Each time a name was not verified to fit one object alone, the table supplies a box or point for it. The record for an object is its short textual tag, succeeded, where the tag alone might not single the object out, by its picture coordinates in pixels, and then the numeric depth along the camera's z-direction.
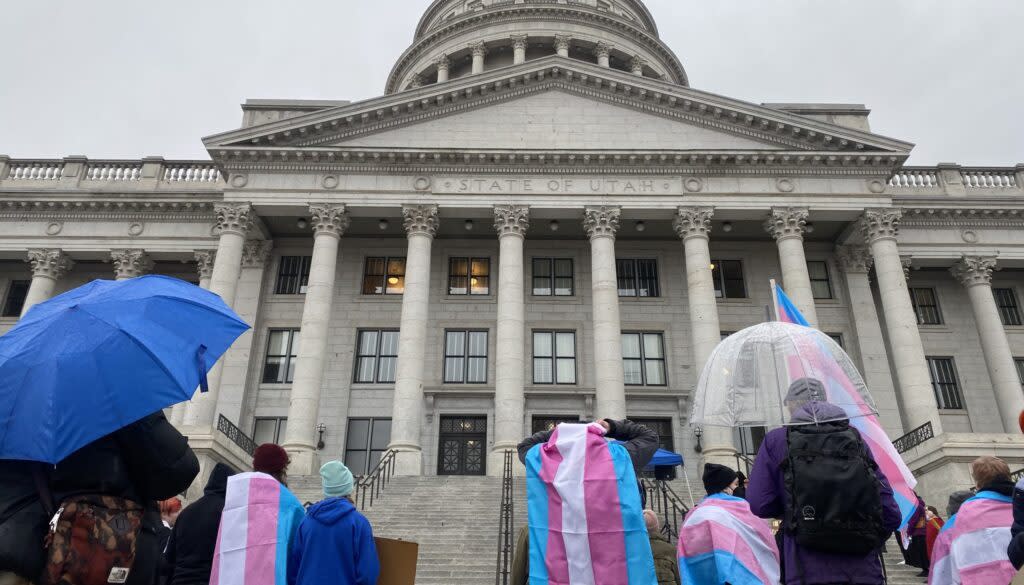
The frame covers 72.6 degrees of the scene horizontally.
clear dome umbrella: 7.05
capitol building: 26.07
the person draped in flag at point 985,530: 5.67
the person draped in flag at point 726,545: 5.73
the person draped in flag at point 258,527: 5.24
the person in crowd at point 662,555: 6.07
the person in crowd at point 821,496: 4.35
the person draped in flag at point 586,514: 5.09
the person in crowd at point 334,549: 5.25
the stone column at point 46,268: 29.03
